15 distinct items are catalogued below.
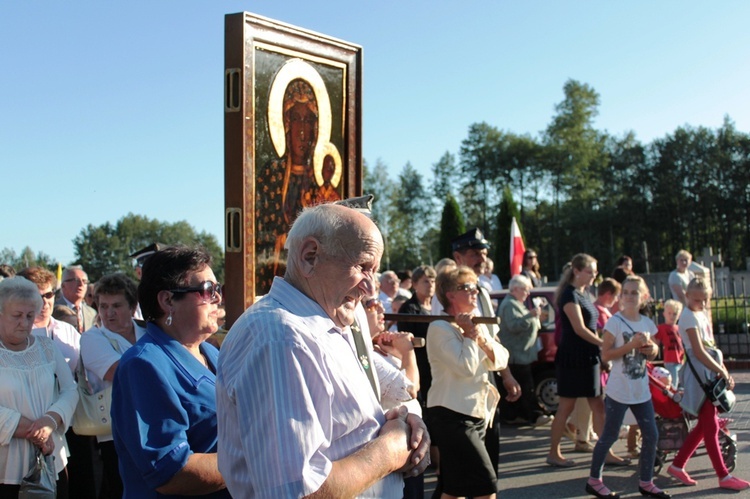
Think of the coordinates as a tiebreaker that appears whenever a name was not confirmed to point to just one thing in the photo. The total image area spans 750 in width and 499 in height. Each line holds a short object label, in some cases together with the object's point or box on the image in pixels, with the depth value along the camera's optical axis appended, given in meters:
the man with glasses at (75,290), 7.73
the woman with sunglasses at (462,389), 4.95
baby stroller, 7.18
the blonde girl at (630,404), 6.44
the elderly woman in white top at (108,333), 4.78
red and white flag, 13.93
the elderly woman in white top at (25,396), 4.14
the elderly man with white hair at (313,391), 1.73
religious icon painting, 3.99
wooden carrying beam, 4.63
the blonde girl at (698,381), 6.76
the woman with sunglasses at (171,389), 2.46
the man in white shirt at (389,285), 11.12
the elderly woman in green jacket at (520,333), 9.60
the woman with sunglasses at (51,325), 5.50
